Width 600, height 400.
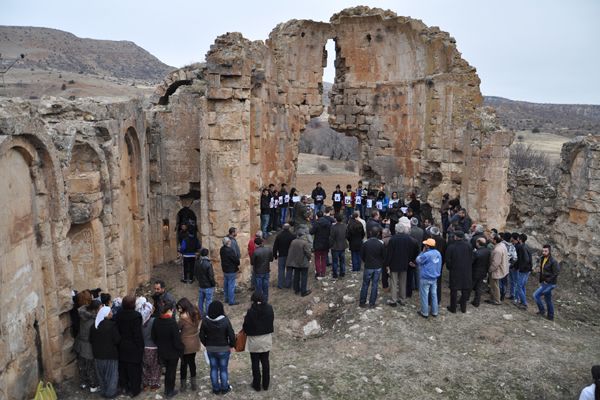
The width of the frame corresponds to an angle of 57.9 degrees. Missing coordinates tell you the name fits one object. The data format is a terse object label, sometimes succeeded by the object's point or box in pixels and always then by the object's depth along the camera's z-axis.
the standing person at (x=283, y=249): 11.75
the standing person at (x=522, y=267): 10.63
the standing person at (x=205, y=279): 10.42
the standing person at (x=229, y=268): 11.04
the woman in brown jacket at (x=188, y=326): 7.37
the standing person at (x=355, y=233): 11.92
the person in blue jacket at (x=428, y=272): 9.78
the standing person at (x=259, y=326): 7.32
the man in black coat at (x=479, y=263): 10.34
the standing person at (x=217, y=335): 7.19
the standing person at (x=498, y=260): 10.47
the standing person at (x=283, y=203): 15.53
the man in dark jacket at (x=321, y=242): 11.95
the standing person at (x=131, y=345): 7.34
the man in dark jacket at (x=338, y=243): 12.01
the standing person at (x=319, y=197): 16.06
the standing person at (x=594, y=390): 6.32
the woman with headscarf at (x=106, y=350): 7.41
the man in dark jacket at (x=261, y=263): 10.99
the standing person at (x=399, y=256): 10.20
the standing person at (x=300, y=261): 11.36
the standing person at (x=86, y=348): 7.68
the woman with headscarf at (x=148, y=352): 7.55
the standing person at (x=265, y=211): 14.77
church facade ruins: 7.50
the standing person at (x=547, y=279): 10.11
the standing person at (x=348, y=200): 16.02
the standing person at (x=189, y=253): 13.21
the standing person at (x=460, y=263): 10.07
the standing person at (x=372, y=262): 10.21
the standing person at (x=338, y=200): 16.18
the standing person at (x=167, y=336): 7.21
